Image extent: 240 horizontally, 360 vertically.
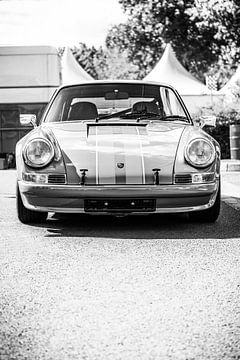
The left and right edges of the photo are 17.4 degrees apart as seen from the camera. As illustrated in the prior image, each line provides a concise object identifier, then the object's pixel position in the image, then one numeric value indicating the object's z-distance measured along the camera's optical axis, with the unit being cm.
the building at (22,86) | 1858
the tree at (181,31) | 2891
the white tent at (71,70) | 3010
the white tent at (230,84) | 2958
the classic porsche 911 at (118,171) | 654
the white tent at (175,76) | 2991
